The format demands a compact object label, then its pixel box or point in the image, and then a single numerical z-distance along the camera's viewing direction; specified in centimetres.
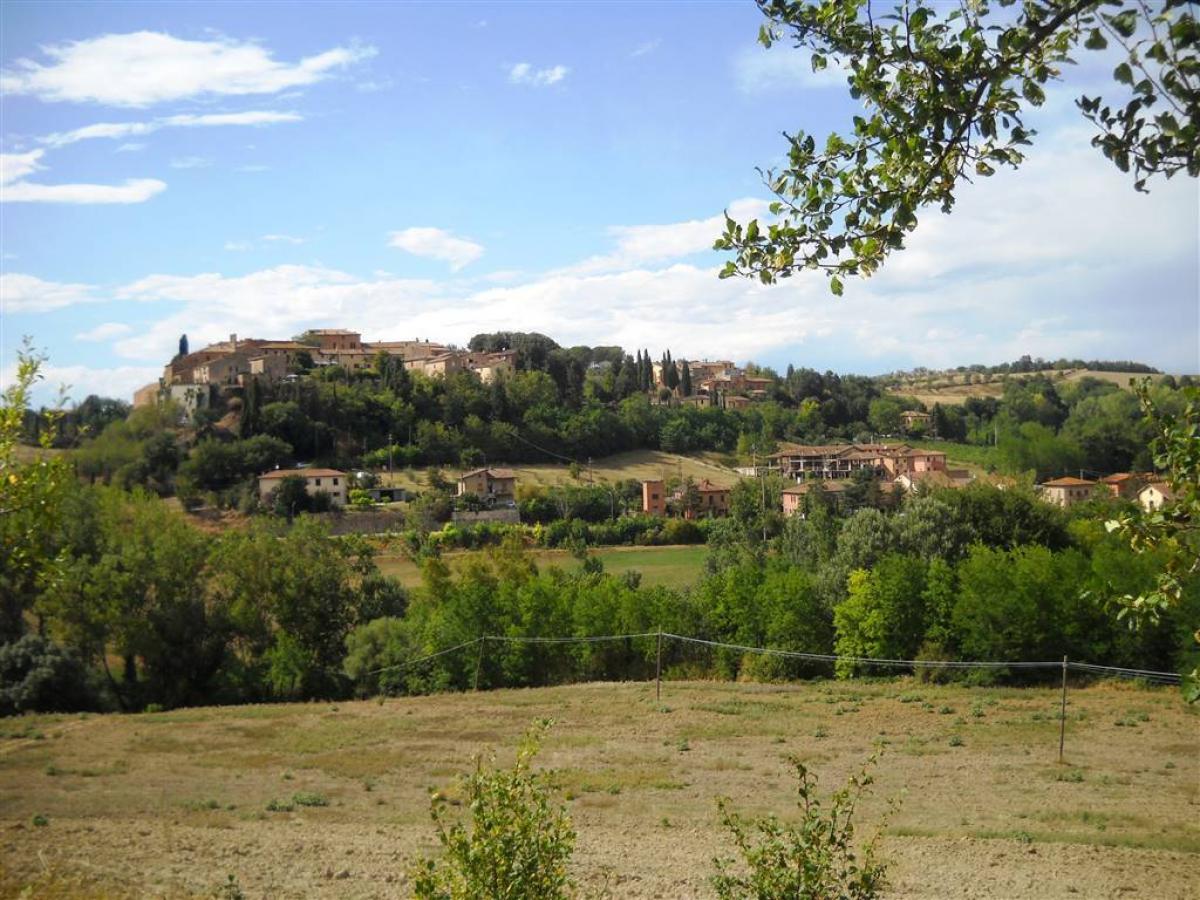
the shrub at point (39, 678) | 2517
